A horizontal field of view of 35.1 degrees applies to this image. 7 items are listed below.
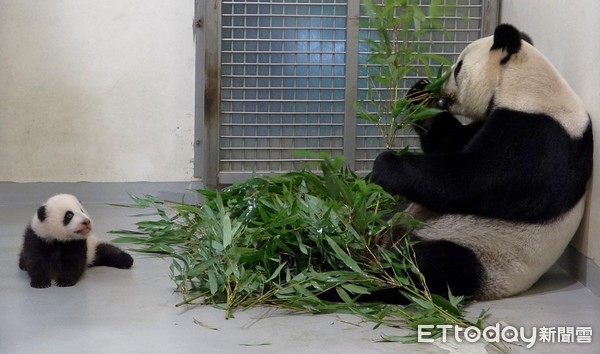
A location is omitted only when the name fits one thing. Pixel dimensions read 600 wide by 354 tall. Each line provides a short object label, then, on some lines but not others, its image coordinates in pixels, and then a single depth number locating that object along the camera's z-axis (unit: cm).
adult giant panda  395
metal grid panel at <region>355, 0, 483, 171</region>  586
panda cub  413
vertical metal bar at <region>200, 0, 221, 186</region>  573
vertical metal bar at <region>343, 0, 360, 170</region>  576
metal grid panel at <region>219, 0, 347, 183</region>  580
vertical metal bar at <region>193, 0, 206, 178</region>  589
